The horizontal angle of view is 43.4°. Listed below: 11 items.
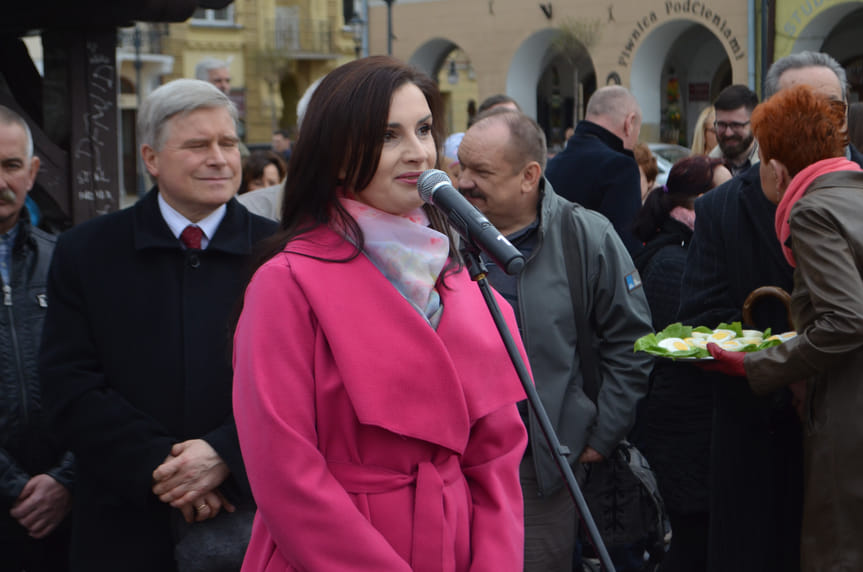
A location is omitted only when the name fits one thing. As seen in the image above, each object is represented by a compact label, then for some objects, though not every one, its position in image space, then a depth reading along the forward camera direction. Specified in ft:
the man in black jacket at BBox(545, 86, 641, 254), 18.80
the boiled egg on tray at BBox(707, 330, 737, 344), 12.11
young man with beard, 21.06
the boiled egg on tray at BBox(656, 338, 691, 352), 11.80
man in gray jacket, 12.41
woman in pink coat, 7.14
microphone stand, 6.61
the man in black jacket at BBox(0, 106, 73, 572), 11.32
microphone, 6.46
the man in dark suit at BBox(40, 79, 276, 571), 9.86
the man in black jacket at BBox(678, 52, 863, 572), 12.51
